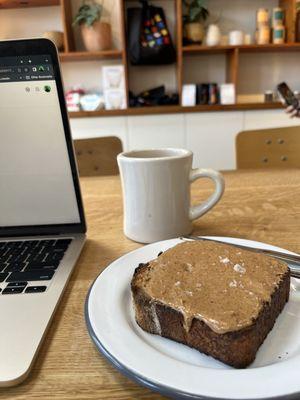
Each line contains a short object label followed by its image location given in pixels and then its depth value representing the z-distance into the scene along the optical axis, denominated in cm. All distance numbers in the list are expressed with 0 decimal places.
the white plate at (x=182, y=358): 23
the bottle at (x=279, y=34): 204
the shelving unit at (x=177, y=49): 203
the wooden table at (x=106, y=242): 27
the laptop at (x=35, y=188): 39
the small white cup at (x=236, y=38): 206
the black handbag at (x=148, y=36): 206
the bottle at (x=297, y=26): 204
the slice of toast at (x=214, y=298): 27
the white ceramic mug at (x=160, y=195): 49
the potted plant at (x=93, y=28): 203
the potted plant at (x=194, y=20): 201
